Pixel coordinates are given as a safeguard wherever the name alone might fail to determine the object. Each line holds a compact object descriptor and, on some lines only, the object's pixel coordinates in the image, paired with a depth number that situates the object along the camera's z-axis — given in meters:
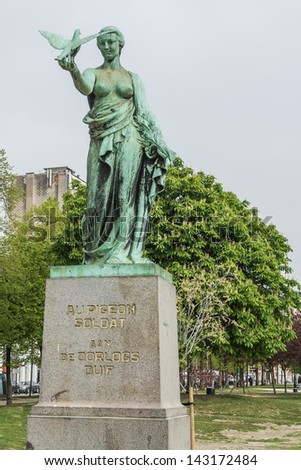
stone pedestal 7.99
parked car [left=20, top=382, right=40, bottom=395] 57.53
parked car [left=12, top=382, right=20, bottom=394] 57.19
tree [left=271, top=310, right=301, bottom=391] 53.00
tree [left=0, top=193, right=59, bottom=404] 33.09
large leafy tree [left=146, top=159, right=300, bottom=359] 31.33
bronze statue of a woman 9.31
